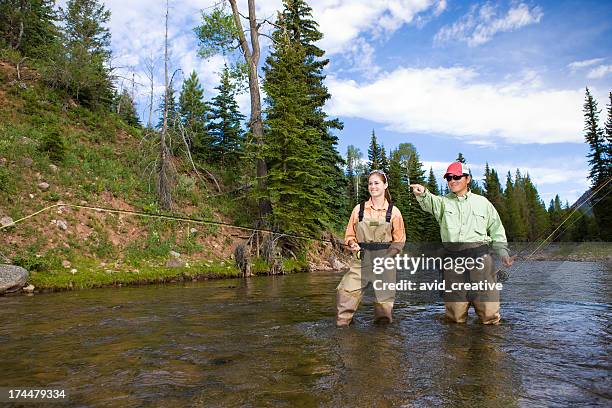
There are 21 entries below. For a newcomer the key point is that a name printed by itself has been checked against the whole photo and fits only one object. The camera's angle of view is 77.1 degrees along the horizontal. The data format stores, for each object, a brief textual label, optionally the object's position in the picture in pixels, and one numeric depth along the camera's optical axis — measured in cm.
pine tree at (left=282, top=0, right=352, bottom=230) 2541
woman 602
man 584
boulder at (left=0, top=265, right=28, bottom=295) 1058
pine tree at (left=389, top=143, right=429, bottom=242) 5006
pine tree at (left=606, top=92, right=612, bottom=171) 3909
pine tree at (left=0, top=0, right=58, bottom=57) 3146
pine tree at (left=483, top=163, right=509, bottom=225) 6545
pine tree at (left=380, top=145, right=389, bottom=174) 4736
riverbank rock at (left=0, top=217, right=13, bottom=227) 1355
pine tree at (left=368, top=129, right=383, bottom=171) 4922
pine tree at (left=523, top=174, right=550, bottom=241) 7212
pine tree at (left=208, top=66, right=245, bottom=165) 2886
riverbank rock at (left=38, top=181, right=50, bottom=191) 1630
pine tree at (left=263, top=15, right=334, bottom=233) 1908
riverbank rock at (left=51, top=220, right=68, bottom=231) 1487
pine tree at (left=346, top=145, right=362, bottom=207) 6100
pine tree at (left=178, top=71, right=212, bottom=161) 2786
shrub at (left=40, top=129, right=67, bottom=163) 1848
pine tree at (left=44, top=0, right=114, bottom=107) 2492
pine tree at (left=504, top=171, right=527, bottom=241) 6500
